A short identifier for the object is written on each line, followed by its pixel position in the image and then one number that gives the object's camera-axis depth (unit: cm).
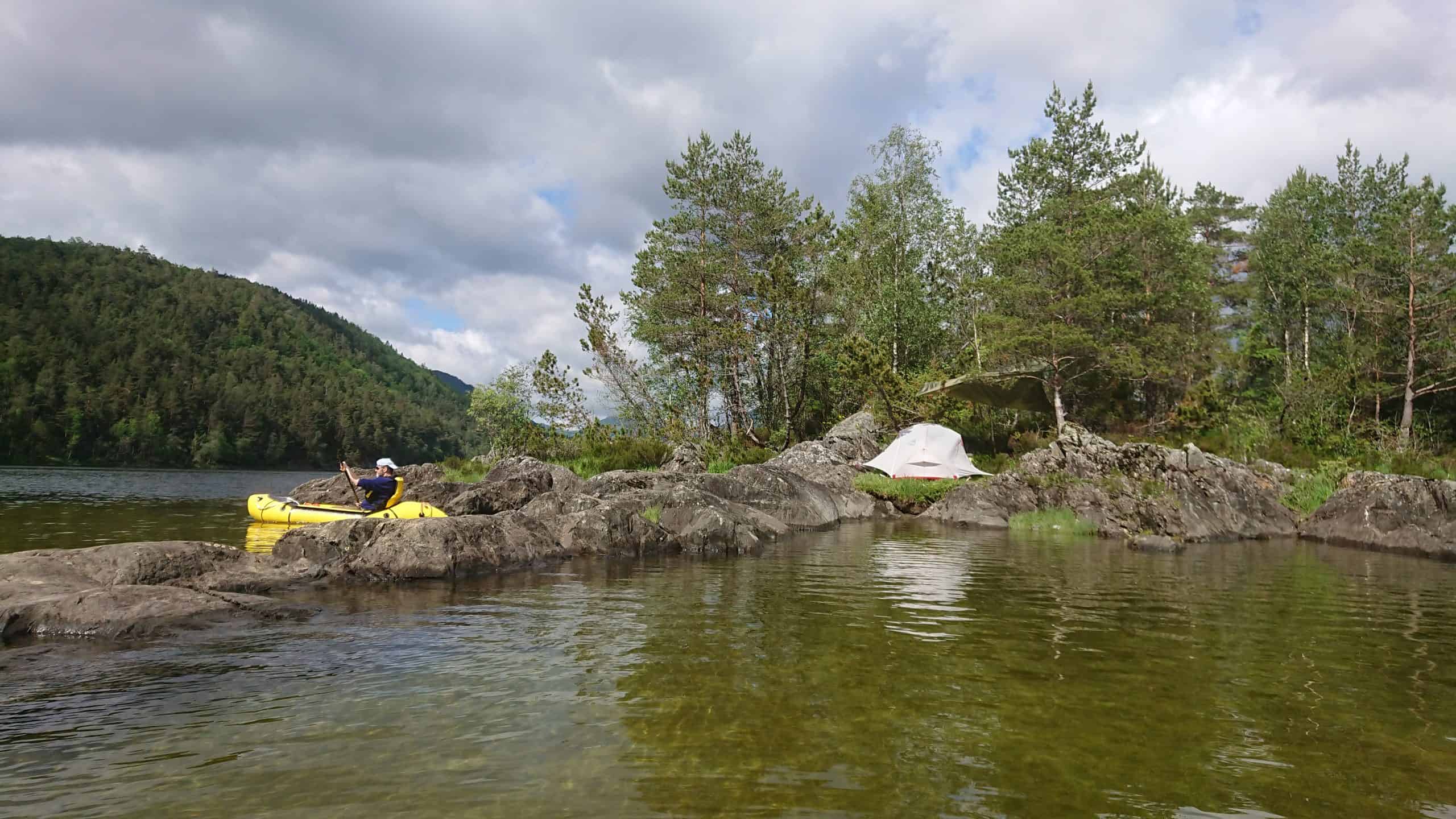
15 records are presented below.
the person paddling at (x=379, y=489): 1627
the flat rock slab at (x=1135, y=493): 1952
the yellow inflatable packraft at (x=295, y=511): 1691
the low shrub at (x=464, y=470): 3419
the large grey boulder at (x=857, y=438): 3141
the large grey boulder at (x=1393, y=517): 1692
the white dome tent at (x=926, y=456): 2778
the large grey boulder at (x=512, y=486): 1866
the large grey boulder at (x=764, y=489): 2109
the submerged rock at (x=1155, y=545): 1686
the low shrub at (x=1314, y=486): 2175
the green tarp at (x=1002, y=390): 3127
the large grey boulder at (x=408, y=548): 1159
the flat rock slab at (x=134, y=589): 764
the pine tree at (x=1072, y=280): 3072
